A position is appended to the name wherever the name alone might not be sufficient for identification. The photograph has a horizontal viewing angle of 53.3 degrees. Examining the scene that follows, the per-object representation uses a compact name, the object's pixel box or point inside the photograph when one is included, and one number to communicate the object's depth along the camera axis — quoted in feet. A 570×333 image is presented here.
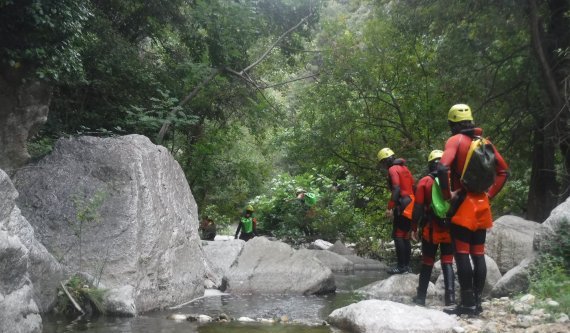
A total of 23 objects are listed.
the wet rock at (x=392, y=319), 16.75
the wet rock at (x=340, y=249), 55.57
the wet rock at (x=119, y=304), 20.38
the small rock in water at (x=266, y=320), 20.25
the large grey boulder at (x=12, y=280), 14.80
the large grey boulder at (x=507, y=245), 30.96
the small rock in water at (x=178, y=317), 20.77
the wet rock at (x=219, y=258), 31.53
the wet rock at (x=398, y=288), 26.05
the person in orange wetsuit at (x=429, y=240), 22.33
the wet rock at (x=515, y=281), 23.53
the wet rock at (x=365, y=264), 47.57
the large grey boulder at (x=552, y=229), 22.84
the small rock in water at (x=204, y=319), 20.38
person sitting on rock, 59.82
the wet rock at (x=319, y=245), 61.67
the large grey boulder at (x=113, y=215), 22.06
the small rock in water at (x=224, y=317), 20.74
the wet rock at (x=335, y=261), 44.91
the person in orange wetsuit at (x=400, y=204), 27.58
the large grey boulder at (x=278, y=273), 29.45
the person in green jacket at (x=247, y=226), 58.54
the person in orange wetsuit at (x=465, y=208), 18.56
